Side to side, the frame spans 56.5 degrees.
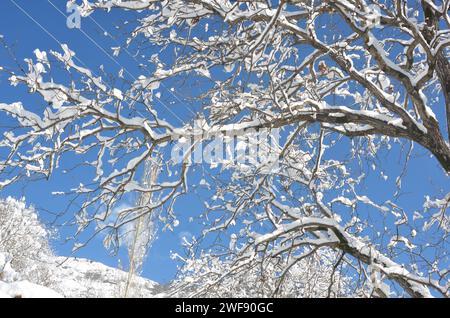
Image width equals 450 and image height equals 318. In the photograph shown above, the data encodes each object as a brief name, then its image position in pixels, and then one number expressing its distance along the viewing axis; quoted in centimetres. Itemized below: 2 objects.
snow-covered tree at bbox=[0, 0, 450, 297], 413
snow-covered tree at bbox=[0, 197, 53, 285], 2242
